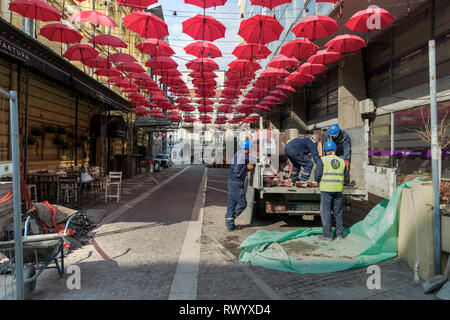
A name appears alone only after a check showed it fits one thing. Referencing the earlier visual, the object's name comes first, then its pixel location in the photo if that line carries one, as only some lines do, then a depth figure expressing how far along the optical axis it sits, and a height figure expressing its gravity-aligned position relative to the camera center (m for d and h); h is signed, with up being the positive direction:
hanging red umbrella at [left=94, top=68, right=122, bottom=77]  12.22 +3.68
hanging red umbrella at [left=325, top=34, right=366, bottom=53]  8.96 +3.65
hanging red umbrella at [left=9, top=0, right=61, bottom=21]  7.13 +3.80
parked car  32.84 -0.38
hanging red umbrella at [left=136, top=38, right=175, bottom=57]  10.08 +3.96
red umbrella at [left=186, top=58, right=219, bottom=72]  11.68 +3.93
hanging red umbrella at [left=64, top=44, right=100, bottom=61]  9.94 +3.71
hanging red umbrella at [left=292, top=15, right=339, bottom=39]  8.29 +3.85
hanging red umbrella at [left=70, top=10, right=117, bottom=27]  7.97 +3.92
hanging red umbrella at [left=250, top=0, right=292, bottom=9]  7.80 +4.25
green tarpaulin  4.28 -1.58
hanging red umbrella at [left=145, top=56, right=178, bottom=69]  11.37 +3.77
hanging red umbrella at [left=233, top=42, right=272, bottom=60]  10.37 +3.94
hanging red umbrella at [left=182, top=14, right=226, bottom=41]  9.01 +4.17
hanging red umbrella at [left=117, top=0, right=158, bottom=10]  7.83 +4.26
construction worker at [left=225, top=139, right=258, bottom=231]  6.50 -0.65
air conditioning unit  11.79 +2.06
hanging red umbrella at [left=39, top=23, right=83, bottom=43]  8.81 +3.90
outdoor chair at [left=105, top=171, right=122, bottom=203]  9.86 -0.94
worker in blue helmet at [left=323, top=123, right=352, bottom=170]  6.80 +0.40
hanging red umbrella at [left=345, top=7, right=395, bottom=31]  7.43 +3.66
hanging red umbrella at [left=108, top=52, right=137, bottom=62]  10.83 +3.77
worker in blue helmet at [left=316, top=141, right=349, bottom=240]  5.42 -0.66
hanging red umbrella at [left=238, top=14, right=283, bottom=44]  8.73 +4.01
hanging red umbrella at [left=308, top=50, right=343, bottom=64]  9.69 +3.49
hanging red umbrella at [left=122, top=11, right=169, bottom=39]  8.38 +3.98
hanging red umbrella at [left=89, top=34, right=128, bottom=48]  9.48 +3.89
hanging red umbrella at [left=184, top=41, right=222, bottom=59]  10.48 +4.01
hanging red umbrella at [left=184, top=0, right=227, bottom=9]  7.93 +4.30
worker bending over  7.29 +0.04
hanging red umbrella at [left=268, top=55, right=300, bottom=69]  11.11 +3.72
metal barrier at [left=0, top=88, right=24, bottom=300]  2.71 -0.37
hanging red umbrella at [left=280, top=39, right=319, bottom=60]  9.95 +3.85
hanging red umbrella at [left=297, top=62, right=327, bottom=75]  10.95 +3.45
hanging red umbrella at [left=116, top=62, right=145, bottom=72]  11.27 +3.62
